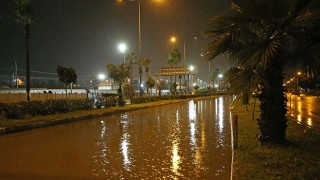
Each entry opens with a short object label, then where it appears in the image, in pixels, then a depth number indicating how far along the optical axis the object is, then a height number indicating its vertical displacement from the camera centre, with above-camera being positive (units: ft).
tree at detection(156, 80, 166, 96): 232.20 +4.69
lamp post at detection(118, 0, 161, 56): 143.95 +27.86
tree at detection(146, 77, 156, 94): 212.02 +5.35
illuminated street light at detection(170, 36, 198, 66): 219.41 +29.76
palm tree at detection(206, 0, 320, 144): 30.60 +4.12
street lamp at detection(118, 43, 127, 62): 139.76 +16.43
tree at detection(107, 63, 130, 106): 141.08 +7.16
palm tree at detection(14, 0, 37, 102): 92.38 +18.63
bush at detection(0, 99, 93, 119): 71.36 -2.96
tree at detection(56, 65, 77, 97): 104.22 +5.16
